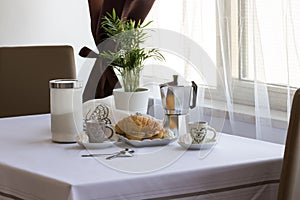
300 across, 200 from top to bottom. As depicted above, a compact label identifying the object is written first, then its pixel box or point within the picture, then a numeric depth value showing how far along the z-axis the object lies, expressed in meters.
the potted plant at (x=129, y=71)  2.58
